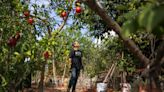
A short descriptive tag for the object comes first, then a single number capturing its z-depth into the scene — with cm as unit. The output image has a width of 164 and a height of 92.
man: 562
